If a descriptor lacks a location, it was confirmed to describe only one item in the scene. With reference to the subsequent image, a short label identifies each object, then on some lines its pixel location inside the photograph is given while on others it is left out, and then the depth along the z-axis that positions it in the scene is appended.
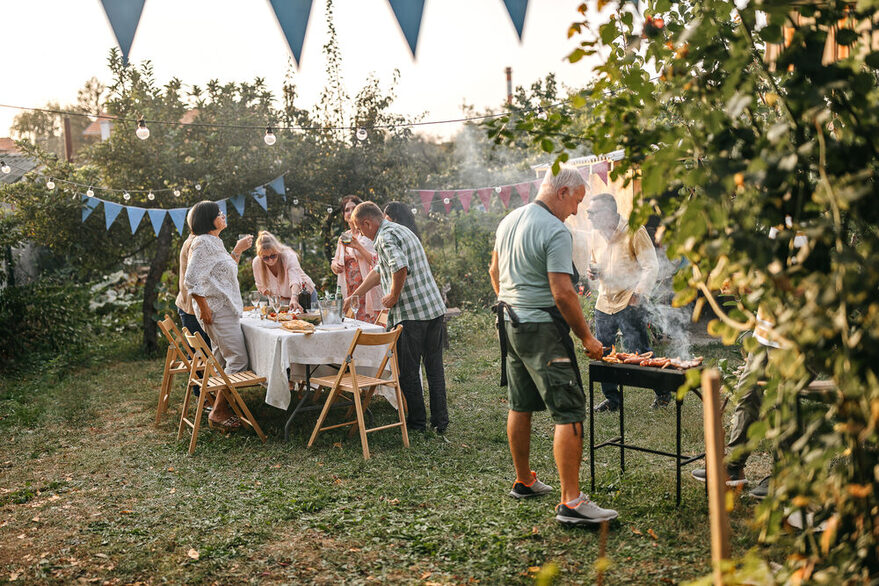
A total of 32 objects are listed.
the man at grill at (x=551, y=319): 3.33
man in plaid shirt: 5.07
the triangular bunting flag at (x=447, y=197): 10.66
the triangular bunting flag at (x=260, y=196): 9.61
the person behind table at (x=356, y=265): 5.85
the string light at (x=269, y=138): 7.77
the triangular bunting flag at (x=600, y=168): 8.57
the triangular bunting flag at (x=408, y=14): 4.28
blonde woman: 6.21
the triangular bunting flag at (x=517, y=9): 4.18
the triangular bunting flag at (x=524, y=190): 10.30
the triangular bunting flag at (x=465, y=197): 10.78
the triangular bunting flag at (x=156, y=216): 8.90
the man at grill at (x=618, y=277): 5.32
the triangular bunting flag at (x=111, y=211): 8.59
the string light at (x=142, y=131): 7.18
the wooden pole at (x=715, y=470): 1.48
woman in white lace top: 5.41
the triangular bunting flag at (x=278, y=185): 9.41
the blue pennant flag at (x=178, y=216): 8.71
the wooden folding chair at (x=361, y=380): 4.75
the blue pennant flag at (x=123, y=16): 3.83
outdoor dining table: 5.07
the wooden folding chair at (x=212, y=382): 5.04
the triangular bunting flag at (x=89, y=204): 9.04
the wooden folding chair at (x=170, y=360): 5.85
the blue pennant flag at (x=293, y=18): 4.21
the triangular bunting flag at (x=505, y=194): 10.48
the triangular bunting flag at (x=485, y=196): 10.77
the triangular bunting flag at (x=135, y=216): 8.71
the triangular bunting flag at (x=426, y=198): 10.79
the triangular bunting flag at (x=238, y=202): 9.41
